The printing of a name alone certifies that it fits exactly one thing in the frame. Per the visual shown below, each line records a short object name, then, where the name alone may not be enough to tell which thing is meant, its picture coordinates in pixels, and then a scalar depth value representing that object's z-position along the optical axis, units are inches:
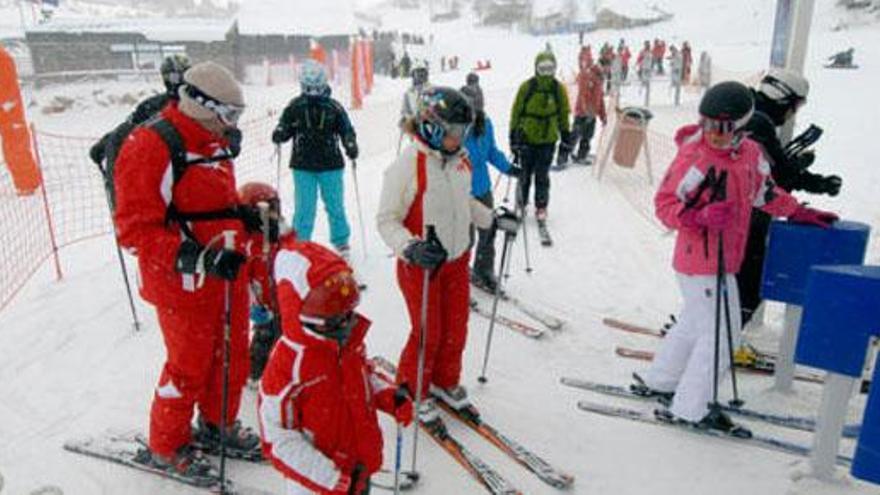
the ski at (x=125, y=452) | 135.8
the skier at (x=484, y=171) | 223.5
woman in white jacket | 136.3
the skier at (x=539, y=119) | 297.0
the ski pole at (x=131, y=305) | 210.5
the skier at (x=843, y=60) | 940.6
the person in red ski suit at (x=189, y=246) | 115.9
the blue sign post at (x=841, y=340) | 116.2
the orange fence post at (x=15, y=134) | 396.8
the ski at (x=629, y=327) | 212.1
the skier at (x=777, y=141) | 167.8
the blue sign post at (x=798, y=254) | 154.3
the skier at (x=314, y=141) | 247.0
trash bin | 414.9
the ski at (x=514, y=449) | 138.9
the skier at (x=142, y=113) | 167.8
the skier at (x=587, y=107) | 451.8
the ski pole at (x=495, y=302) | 170.8
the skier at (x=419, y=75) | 406.9
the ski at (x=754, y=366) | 183.8
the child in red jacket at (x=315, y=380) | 91.0
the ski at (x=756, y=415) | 158.1
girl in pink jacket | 141.3
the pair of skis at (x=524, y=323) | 212.8
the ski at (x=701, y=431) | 149.4
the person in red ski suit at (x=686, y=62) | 864.3
